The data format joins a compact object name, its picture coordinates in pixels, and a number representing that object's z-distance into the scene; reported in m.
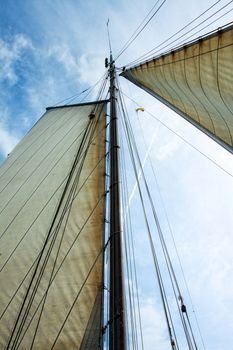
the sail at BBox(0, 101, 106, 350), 4.39
